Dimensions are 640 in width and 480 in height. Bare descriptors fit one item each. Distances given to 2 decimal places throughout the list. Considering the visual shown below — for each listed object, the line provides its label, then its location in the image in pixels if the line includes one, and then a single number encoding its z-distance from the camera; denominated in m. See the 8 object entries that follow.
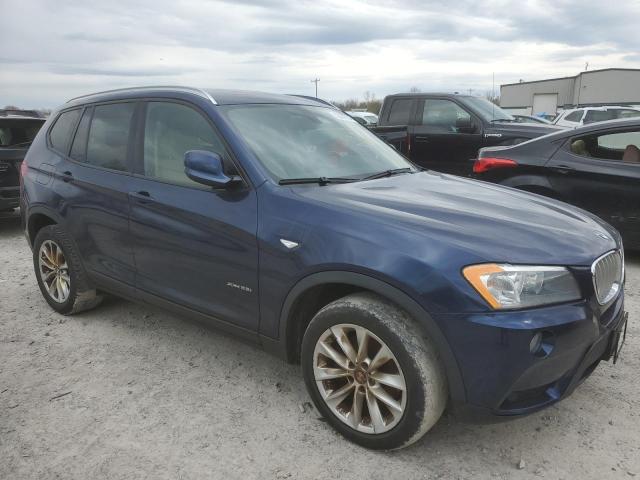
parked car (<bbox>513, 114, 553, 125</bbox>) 14.30
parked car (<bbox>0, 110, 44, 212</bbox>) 7.15
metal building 47.72
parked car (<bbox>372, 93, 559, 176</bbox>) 8.14
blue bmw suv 2.18
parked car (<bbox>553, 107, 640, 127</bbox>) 14.07
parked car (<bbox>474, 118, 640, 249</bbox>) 5.11
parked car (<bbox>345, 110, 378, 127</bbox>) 21.46
